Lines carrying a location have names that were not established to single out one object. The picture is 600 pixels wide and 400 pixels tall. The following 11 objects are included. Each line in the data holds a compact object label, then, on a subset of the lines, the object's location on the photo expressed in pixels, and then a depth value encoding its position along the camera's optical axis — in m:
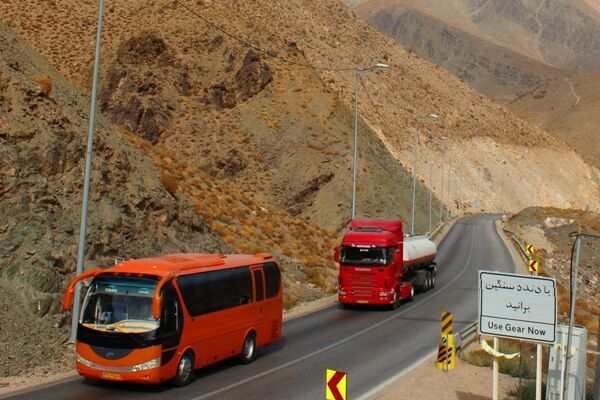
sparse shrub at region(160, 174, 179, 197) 34.06
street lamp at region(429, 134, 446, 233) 105.36
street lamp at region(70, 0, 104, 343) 19.72
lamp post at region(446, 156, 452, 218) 100.22
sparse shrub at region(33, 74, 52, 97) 28.15
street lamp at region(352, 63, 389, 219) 42.66
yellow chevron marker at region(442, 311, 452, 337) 19.97
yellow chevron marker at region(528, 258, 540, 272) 32.88
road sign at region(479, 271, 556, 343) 12.58
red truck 29.19
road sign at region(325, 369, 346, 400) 10.98
